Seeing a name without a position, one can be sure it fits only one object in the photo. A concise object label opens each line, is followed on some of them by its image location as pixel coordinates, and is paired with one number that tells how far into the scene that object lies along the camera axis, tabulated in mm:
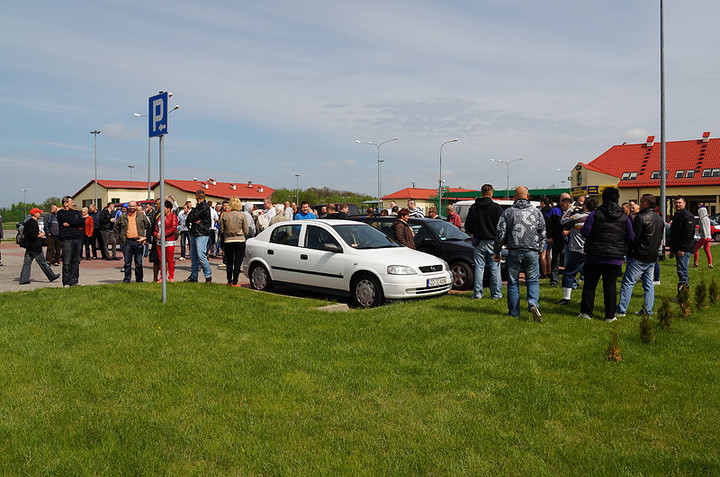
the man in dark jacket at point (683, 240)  10180
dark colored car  11438
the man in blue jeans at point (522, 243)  7745
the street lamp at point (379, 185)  57269
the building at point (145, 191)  73688
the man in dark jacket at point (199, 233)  11070
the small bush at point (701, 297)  8570
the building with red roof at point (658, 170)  51531
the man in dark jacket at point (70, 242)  11156
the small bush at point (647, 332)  6527
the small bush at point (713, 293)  9023
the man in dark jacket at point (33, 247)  11859
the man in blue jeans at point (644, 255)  8086
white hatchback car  9328
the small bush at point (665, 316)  7133
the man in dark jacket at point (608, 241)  7629
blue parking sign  7966
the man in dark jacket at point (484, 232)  9594
